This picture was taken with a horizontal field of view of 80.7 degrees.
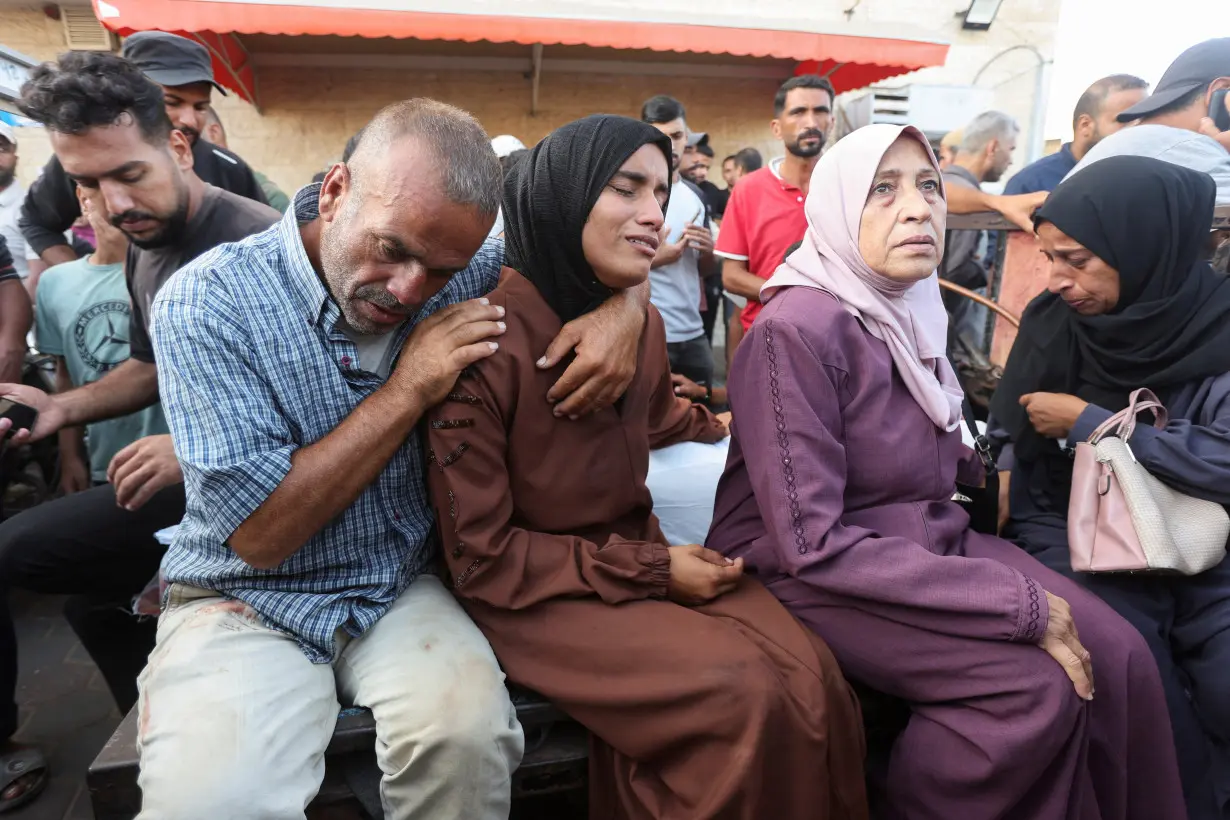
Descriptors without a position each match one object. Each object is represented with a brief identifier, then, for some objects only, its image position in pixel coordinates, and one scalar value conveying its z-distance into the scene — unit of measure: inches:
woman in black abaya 74.2
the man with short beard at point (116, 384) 83.0
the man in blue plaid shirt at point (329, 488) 55.9
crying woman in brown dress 56.7
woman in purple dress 60.0
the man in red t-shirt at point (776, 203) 150.1
